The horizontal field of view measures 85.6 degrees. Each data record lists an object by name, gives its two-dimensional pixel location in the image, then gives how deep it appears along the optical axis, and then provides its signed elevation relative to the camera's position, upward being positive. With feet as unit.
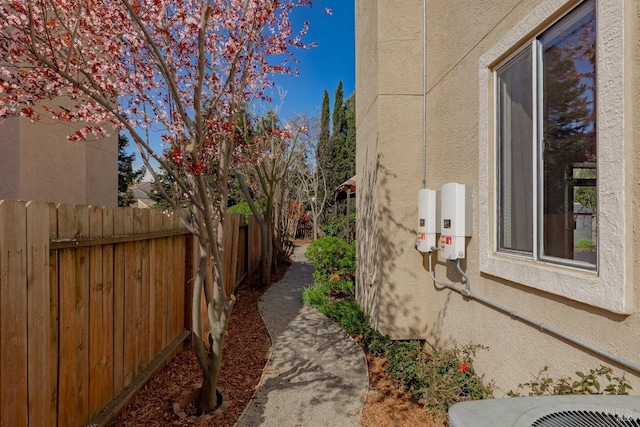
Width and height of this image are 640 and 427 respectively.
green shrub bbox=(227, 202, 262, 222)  45.78 +0.86
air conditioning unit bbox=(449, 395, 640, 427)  3.30 -1.99
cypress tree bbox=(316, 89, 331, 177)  69.10 +14.99
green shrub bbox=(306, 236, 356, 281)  22.99 -3.02
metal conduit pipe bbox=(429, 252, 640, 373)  5.85 -2.45
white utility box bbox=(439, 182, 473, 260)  10.53 -0.07
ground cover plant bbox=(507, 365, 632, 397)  5.76 -3.15
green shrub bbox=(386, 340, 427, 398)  11.11 -5.12
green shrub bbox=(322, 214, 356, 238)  35.16 -1.14
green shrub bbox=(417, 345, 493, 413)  9.62 -4.84
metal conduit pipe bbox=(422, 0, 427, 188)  13.54 +4.77
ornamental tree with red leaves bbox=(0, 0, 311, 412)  8.84 +4.26
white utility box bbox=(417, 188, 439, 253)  12.07 -0.14
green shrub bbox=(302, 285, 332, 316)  19.20 -4.93
